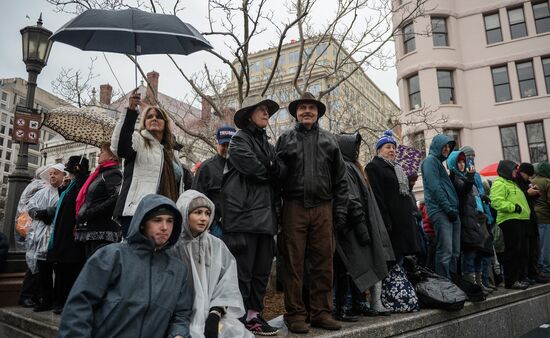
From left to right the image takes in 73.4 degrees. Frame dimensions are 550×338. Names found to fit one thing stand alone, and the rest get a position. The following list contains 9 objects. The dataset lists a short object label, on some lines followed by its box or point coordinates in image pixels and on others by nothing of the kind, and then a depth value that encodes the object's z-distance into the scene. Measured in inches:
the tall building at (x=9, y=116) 3193.9
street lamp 246.2
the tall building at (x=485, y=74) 752.7
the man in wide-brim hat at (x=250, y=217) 132.2
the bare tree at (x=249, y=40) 307.9
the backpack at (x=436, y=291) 173.8
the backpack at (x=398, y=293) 172.6
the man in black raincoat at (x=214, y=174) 180.2
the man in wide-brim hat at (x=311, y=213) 139.0
